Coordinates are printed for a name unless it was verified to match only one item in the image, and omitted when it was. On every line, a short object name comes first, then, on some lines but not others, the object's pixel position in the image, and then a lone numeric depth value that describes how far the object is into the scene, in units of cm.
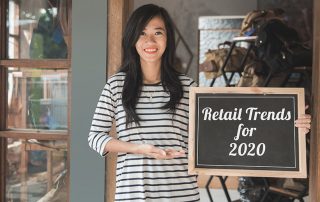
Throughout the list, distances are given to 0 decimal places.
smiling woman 159
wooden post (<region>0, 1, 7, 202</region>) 238
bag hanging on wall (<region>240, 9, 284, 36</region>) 291
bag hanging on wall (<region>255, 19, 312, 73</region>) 252
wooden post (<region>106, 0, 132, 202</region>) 213
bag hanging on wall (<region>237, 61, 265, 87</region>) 283
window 230
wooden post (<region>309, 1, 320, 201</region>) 187
